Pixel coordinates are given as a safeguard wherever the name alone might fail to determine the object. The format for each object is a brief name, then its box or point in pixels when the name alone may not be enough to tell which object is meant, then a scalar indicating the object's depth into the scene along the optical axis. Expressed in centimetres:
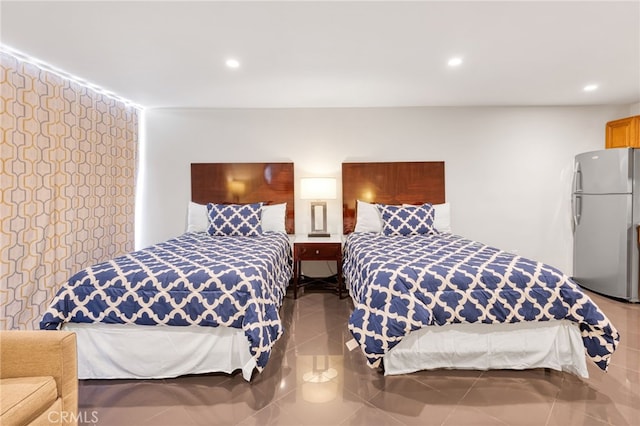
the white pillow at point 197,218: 377
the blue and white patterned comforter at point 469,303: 189
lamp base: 377
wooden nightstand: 343
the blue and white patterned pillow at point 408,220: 346
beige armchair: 121
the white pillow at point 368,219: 372
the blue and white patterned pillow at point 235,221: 347
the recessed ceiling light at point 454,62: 262
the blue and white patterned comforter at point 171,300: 192
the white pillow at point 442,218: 370
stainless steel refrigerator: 340
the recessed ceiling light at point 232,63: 262
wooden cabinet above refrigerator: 374
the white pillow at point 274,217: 378
